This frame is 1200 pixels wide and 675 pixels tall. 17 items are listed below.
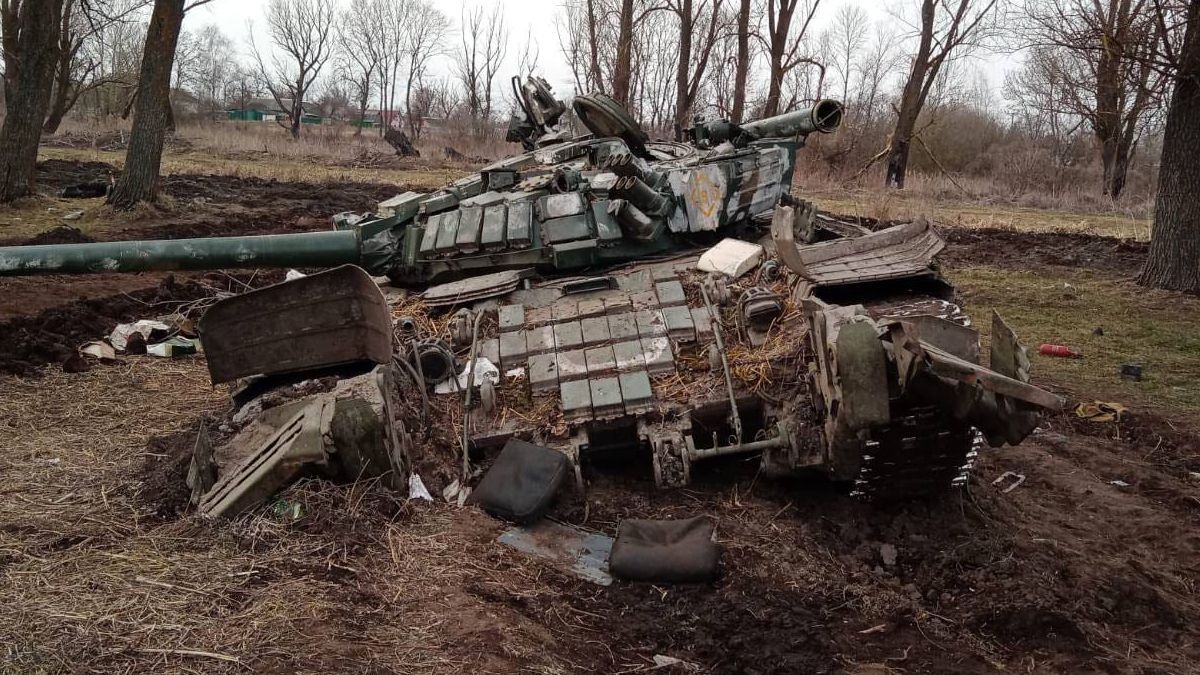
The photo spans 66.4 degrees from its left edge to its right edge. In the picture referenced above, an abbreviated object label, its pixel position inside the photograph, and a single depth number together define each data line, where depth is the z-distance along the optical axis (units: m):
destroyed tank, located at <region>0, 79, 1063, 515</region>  4.04
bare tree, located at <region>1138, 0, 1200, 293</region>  9.45
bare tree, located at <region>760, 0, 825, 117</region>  19.34
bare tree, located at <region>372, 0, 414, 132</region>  42.91
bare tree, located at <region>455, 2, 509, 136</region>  36.31
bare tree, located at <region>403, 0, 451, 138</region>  41.88
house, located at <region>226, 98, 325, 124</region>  52.38
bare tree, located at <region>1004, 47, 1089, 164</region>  17.42
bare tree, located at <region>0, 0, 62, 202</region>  13.41
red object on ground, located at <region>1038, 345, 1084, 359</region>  8.42
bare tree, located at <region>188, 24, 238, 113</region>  50.62
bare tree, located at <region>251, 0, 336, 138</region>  38.66
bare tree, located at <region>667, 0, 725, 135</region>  19.64
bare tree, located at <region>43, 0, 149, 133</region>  23.69
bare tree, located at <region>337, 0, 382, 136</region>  42.91
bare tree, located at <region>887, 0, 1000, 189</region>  20.48
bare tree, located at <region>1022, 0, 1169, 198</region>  9.20
